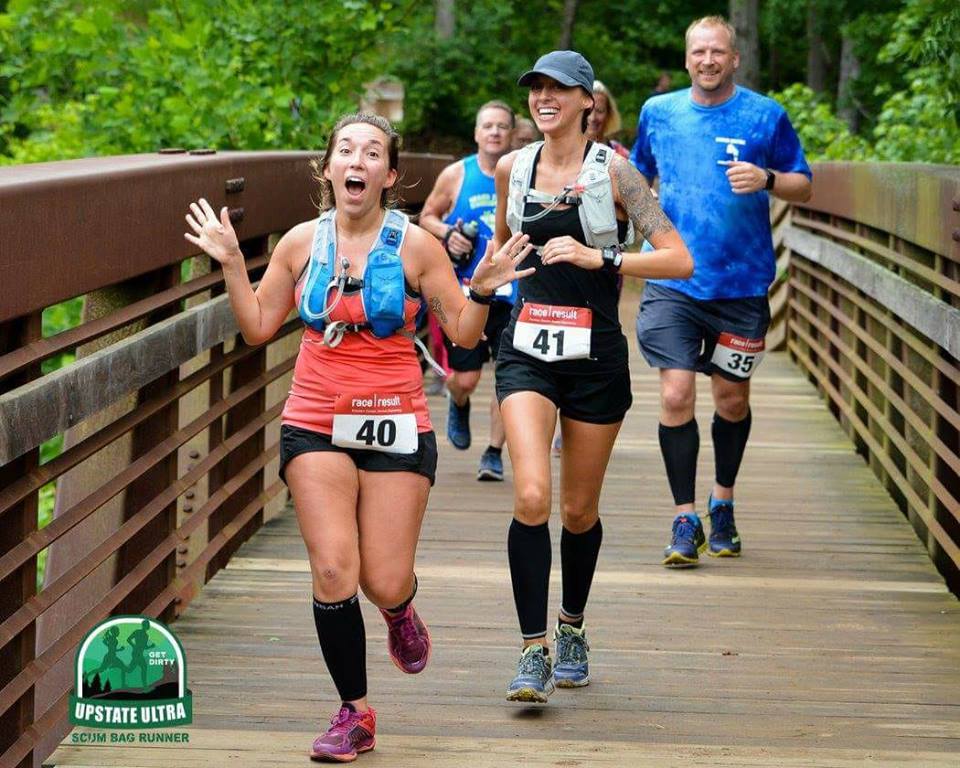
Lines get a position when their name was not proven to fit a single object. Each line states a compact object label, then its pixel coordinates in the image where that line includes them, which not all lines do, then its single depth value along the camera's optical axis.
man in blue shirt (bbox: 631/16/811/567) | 14.77
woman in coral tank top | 9.62
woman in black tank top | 10.79
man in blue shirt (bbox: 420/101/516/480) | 18.22
